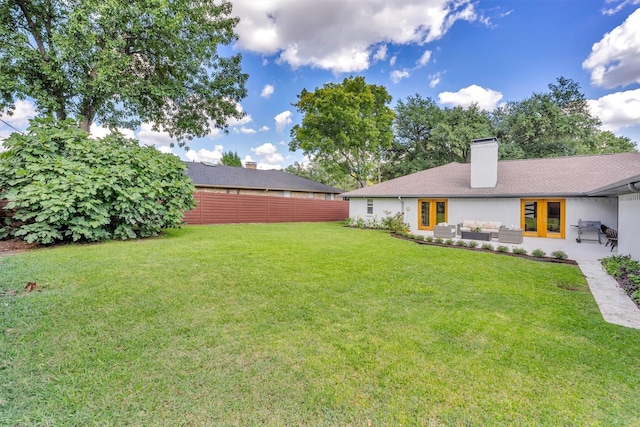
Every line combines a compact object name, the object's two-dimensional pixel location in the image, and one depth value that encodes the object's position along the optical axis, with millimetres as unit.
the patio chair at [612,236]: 8789
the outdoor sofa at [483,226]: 11695
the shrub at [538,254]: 7595
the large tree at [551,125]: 21766
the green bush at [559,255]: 7406
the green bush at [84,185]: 6871
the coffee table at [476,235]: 10852
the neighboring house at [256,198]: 15961
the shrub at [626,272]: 4770
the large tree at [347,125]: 21969
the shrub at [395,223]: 13767
